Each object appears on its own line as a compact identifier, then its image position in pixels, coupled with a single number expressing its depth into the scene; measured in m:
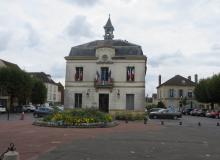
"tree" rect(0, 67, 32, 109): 34.30
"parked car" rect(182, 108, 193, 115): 42.25
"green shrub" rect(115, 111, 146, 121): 22.73
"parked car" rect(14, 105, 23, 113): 36.59
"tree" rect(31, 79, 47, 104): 44.00
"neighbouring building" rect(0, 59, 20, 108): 38.50
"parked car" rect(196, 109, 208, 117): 36.98
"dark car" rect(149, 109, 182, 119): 27.42
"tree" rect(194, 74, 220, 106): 36.24
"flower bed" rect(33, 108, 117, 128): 15.05
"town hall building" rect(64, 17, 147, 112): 27.29
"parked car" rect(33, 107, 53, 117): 26.31
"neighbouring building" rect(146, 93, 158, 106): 71.25
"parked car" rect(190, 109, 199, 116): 38.71
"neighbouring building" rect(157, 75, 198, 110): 52.84
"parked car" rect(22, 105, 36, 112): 39.28
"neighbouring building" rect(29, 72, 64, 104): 60.63
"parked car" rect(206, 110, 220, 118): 32.38
